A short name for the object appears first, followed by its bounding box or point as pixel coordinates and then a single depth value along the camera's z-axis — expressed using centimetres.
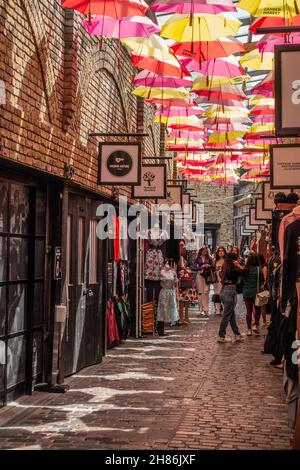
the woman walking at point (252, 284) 1296
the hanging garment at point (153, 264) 1363
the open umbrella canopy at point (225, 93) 1102
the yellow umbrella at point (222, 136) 1504
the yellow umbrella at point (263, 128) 1412
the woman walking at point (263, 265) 1327
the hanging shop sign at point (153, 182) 1188
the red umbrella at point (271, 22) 785
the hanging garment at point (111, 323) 1095
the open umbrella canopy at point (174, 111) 1277
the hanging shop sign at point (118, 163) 922
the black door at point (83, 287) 861
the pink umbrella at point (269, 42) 905
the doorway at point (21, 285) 666
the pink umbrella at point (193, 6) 720
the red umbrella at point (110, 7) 685
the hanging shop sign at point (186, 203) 1918
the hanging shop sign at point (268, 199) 1455
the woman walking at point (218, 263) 1781
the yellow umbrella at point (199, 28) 802
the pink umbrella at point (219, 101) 1159
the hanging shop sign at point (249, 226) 2407
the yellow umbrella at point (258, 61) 996
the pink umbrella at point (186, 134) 1502
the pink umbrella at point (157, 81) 1059
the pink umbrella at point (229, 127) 1408
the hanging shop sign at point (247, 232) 3117
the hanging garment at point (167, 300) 1330
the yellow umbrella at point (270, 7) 723
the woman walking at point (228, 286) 1178
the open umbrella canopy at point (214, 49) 863
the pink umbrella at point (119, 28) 786
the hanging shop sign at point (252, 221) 2031
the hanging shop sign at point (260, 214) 1677
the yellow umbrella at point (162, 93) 1088
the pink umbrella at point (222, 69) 984
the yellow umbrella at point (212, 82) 1093
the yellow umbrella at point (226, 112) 1302
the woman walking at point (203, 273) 1759
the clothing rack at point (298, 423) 502
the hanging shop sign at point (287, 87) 592
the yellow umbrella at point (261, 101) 1284
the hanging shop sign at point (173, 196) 1664
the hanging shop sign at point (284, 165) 944
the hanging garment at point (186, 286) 1582
